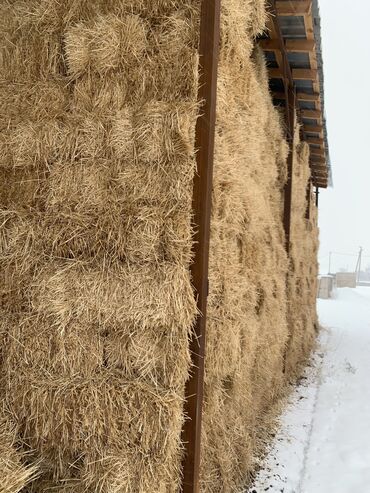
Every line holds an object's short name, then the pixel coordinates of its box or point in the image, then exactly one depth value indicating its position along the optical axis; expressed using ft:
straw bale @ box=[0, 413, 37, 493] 7.83
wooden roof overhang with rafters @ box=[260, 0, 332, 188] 16.80
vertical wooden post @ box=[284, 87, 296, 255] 21.57
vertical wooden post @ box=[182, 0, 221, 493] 8.78
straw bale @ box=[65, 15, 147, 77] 9.14
